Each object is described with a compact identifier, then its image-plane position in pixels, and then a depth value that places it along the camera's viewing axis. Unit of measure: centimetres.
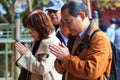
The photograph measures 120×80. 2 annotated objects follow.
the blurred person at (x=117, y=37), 1086
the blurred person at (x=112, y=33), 1163
